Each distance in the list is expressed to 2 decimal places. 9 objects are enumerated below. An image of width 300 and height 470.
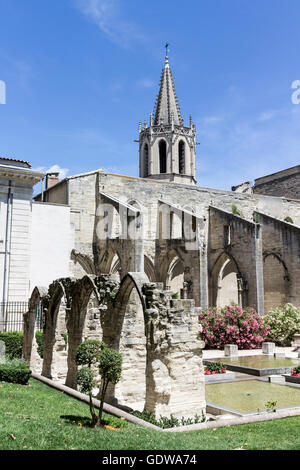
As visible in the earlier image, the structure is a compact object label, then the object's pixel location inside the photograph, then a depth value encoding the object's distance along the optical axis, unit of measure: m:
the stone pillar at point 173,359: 7.73
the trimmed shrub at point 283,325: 20.19
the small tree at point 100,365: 6.43
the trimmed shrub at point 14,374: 10.49
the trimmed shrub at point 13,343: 15.09
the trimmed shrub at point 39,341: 14.59
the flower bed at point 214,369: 12.82
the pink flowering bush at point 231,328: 18.97
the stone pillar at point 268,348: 17.41
